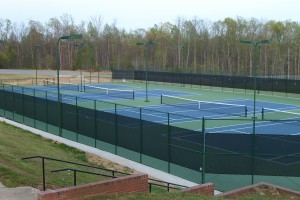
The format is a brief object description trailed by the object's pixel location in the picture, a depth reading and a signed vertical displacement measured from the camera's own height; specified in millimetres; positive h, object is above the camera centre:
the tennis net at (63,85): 62500 -2559
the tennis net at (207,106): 37188 -3472
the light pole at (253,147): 15996 -2915
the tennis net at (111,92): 52628 -3046
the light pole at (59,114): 25391 -2815
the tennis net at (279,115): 33769 -3759
